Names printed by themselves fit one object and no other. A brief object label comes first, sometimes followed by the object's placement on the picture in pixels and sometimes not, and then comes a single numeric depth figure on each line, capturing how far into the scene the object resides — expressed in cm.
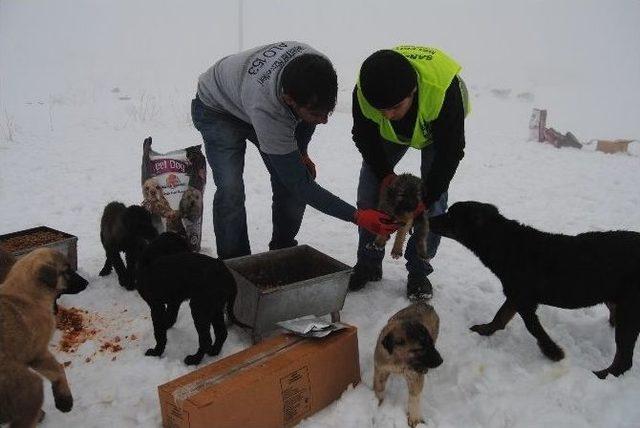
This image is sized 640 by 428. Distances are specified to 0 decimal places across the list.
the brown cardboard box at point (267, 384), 244
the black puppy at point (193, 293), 313
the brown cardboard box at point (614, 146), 1093
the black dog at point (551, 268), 311
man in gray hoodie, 309
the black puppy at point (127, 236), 434
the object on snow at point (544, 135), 1186
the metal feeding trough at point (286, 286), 328
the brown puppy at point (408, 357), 271
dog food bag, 482
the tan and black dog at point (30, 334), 233
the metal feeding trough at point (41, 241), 414
